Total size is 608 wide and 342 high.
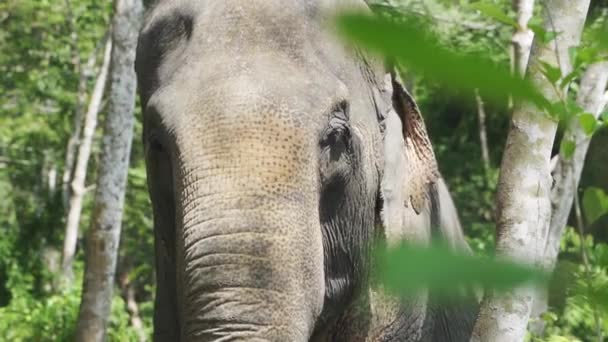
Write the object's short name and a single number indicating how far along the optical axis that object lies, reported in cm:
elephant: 537
